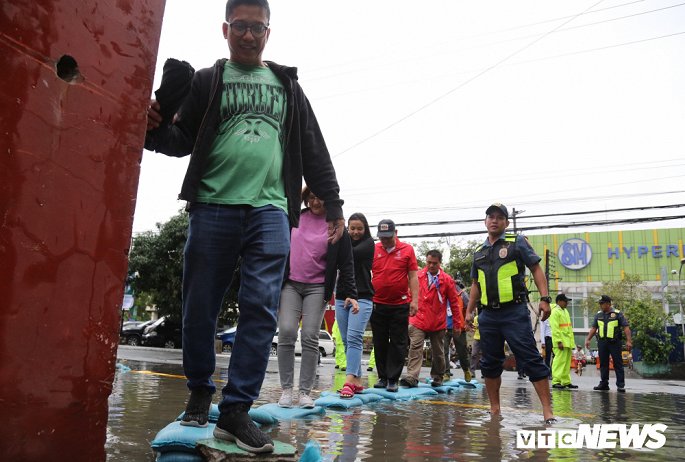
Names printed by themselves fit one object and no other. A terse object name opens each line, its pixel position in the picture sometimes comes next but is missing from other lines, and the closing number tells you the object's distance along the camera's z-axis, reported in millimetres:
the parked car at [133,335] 28547
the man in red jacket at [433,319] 7758
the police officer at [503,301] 4738
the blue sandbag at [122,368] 8228
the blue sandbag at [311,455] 2230
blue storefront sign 48906
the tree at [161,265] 29875
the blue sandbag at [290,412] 3993
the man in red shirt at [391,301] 6602
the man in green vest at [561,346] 10695
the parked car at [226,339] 26062
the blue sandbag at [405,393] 5949
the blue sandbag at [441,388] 7398
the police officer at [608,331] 10867
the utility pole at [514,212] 34953
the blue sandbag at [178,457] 2406
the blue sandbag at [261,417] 3525
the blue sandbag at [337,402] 4797
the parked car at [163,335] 27594
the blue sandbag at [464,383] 8427
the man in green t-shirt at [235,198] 2531
